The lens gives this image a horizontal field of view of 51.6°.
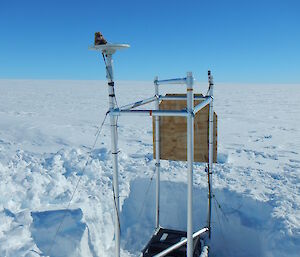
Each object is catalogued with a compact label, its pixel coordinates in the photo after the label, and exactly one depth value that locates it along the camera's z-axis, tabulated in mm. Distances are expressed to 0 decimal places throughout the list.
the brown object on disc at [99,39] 2797
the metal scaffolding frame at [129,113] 2814
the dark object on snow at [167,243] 4297
